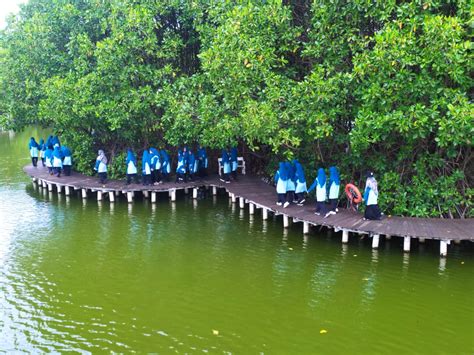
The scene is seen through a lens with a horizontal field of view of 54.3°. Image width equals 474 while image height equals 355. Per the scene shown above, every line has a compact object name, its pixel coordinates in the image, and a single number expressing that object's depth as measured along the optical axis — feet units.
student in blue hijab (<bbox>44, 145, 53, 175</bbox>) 68.58
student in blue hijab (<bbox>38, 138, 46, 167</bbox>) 75.15
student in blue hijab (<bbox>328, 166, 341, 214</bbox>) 42.78
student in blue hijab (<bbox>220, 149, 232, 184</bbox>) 59.34
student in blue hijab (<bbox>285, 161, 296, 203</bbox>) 46.83
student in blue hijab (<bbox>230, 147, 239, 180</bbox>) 60.03
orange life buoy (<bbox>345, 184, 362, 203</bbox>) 40.95
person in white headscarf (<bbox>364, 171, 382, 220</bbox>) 39.06
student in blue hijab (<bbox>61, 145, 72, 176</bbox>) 66.69
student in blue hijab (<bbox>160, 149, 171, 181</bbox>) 60.64
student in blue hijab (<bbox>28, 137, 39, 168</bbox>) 77.51
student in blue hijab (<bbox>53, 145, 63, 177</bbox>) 66.69
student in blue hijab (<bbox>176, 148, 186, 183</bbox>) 59.77
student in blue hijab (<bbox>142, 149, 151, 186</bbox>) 58.59
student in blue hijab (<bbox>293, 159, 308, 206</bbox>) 46.16
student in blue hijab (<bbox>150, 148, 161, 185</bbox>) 58.90
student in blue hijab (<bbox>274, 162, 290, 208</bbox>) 46.39
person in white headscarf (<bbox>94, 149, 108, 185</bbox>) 60.54
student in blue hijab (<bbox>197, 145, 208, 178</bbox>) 62.49
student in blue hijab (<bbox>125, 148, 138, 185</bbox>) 58.95
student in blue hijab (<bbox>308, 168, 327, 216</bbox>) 42.68
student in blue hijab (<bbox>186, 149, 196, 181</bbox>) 60.39
